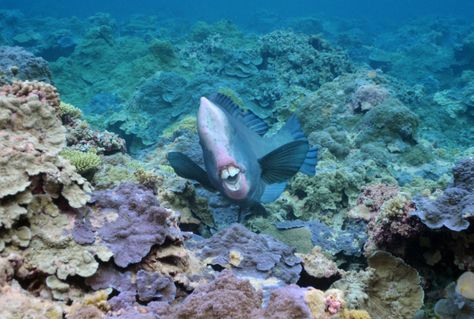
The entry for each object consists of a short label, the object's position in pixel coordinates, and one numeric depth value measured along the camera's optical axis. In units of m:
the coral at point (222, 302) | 1.91
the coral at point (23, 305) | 1.79
